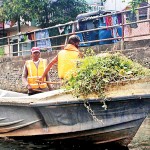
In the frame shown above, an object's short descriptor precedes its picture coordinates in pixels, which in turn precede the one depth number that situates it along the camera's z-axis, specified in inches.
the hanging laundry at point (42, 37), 585.9
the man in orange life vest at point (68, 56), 220.4
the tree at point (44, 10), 779.4
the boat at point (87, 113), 185.0
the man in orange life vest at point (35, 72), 251.0
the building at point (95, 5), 979.9
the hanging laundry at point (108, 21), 504.8
